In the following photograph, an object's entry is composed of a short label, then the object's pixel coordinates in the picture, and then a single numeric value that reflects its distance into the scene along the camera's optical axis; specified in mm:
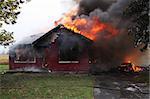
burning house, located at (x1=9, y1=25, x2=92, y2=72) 31062
